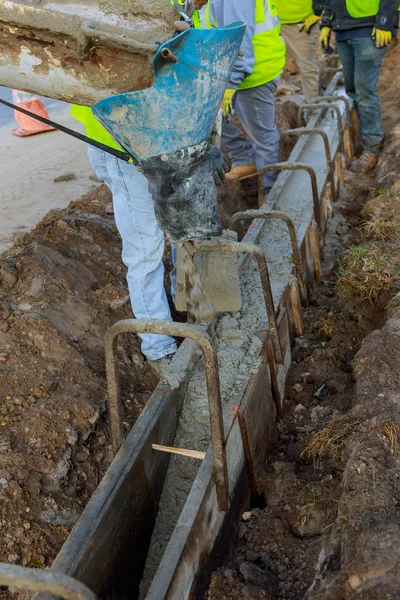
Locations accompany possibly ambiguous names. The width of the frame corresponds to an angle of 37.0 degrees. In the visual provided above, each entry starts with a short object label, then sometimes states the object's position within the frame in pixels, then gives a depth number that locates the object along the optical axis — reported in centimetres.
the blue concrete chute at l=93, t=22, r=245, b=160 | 208
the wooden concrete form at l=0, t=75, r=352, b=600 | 214
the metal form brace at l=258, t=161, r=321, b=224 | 427
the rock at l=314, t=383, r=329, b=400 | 336
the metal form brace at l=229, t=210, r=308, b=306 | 347
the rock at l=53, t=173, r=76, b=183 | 554
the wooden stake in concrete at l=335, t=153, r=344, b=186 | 599
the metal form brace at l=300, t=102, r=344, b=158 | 618
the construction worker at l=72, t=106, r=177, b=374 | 303
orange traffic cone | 645
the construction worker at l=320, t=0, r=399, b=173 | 547
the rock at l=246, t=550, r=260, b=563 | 251
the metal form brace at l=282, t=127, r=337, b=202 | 520
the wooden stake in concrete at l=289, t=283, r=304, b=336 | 375
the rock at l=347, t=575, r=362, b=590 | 191
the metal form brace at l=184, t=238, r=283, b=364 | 282
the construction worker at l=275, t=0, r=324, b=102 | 682
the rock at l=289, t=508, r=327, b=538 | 254
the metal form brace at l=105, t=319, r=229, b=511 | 210
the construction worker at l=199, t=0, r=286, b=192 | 455
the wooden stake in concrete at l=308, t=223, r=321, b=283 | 445
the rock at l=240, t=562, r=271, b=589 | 233
